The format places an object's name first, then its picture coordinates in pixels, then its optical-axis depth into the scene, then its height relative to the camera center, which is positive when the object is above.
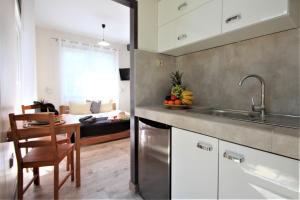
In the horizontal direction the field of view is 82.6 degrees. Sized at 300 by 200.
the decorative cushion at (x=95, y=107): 4.61 -0.29
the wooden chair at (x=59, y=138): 2.12 -0.54
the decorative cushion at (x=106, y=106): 4.87 -0.30
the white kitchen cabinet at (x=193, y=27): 1.30 +0.61
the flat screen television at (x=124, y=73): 5.70 +0.77
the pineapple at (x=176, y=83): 1.73 +0.15
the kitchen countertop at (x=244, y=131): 0.70 -0.18
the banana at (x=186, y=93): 1.69 +0.03
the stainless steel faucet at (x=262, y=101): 1.29 -0.04
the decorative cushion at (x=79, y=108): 4.40 -0.31
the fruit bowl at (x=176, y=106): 1.61 -0.10
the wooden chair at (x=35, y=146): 1.44 -0.44
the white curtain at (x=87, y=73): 4.67 +0.69
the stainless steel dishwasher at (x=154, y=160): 1.37 -0.56
